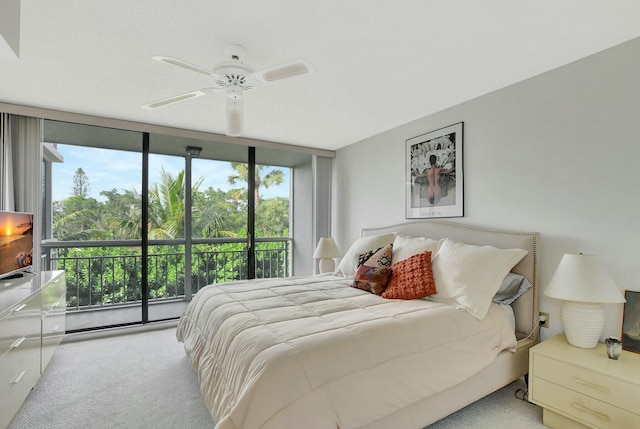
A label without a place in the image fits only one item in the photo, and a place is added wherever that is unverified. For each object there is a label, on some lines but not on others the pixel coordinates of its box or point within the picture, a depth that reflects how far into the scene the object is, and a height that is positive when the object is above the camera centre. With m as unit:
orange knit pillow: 2.36 -0.51
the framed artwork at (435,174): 3.04 +0.44
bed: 1.35 -0.72
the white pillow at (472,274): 2.13 -0.43
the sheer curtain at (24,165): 3.02 +0.52
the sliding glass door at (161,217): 3.92 -0.01
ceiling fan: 1.74 +0.84
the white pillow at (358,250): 3.31 -0.38
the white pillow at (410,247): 2.77 -0.29
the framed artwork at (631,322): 1.89 -0.67
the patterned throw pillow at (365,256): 3.08 -0.41
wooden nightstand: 1.59 -0.96
